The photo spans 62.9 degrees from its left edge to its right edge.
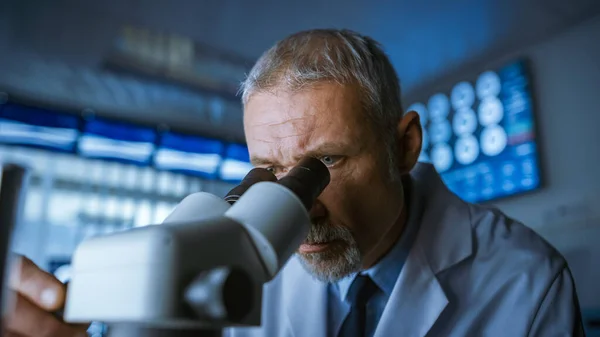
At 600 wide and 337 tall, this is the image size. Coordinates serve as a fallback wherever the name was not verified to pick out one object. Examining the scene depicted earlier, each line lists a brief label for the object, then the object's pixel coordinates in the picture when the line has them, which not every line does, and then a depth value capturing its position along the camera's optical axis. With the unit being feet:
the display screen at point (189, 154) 13.20
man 3.27
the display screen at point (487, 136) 10.32
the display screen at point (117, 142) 12.28
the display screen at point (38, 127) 11.44
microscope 1.28
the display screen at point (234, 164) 13.97
